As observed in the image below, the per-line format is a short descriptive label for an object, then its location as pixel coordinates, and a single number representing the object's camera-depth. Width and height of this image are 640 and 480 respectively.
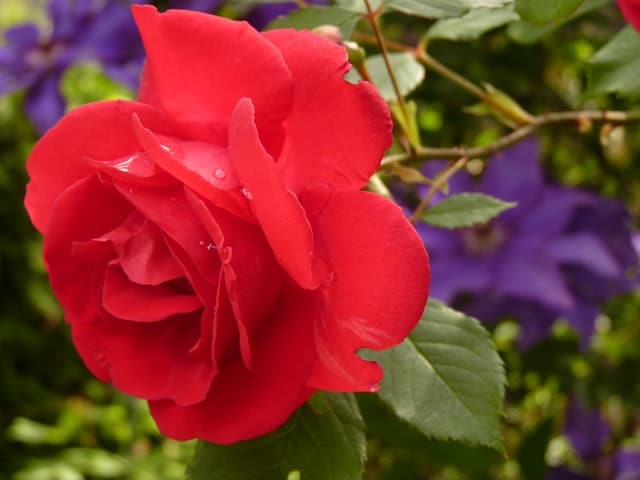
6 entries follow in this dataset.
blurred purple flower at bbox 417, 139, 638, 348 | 0.79
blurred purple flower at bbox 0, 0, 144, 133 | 1.02
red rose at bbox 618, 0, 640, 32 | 0.41
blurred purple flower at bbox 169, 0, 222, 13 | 0.96
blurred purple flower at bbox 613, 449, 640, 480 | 1.02
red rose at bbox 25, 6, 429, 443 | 0.36
